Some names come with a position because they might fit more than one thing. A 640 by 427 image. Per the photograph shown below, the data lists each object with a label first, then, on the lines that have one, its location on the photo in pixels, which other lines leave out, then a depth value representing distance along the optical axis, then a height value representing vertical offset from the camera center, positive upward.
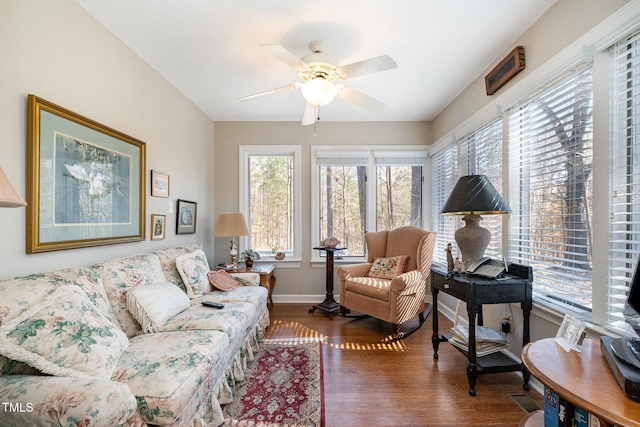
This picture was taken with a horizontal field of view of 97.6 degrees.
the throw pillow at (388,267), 3.29 -0.64
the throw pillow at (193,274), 2.50 -0.57
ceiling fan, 1.90 +1.02
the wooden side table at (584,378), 0.80 -0.57
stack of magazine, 2.10 -0.97
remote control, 2.22 -0.73
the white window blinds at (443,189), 3.48 +0.33
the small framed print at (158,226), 2.69 -0.14
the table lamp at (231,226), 3.43 -0.17
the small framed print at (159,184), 2.66 +0.28
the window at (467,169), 2.60 +0.49
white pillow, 1.80 -0.62
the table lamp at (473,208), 2.05 +0.04
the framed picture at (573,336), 1.20 -0.54
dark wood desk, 1.94 -0.59
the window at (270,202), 4.18 +0.16
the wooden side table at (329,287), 3.64 -0.99
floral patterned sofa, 1.01 -0.67
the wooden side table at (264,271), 3.29 -0.71
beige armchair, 2.87 -0.78
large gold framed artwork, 1.57 +0.21
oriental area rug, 1.69 -1.25
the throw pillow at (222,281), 2.71 -0.68
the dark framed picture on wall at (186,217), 3.16 -0.05
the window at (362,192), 4.11 +0.31
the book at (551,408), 1.14 -0.81
